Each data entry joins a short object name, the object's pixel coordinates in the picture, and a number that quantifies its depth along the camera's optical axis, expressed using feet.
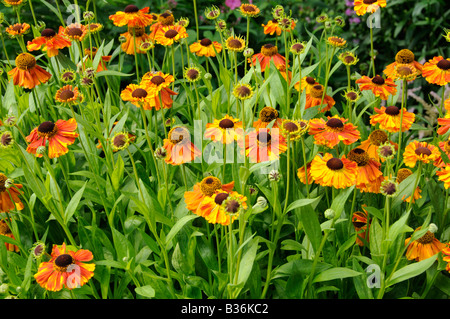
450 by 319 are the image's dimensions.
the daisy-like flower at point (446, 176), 3.52
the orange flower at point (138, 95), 4.03
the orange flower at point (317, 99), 4.92
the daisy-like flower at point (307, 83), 4.96
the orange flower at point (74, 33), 4.77
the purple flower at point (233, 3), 8.30
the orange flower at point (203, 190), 3.37
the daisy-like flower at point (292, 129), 3.52
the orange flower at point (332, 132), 3.81
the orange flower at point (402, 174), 4.36
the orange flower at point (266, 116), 4.22
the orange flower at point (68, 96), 4.17
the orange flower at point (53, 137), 3.82
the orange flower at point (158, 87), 4.09
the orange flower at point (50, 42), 4.88
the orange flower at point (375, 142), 4.19
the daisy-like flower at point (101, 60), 5.30
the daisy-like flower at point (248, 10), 4.82
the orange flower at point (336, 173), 3.54
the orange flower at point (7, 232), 4.41
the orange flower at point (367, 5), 4.50
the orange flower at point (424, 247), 3.79
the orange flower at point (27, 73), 4.34
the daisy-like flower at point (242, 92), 3.63
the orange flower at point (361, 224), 4.17
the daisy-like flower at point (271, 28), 5.36
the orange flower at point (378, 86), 4.47
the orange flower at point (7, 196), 3.90
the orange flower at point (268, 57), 5.30
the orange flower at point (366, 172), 3.75
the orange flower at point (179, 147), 3.79
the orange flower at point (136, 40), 5.47
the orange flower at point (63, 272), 3.31
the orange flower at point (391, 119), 4.17
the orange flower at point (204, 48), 5.23
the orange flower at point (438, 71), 4.43
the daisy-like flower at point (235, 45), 4.38
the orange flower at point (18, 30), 4.90
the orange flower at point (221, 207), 2.98
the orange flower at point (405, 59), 4.47
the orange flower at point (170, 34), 4.91
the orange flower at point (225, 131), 3.72
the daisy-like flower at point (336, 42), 4.52
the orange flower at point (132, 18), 5.01
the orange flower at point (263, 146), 3.72
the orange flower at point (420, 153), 3.69
